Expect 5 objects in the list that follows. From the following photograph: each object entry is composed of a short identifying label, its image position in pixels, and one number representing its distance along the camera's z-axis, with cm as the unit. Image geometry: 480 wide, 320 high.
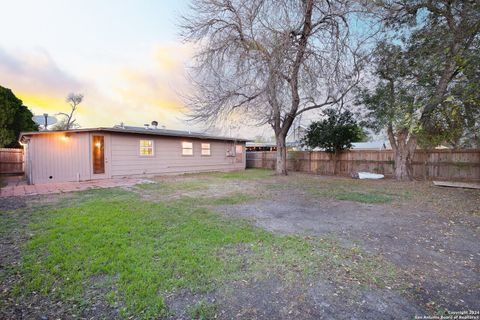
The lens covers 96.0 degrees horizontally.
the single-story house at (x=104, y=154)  945
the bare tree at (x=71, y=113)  2498
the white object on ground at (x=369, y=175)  1117
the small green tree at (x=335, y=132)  1231
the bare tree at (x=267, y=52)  661
